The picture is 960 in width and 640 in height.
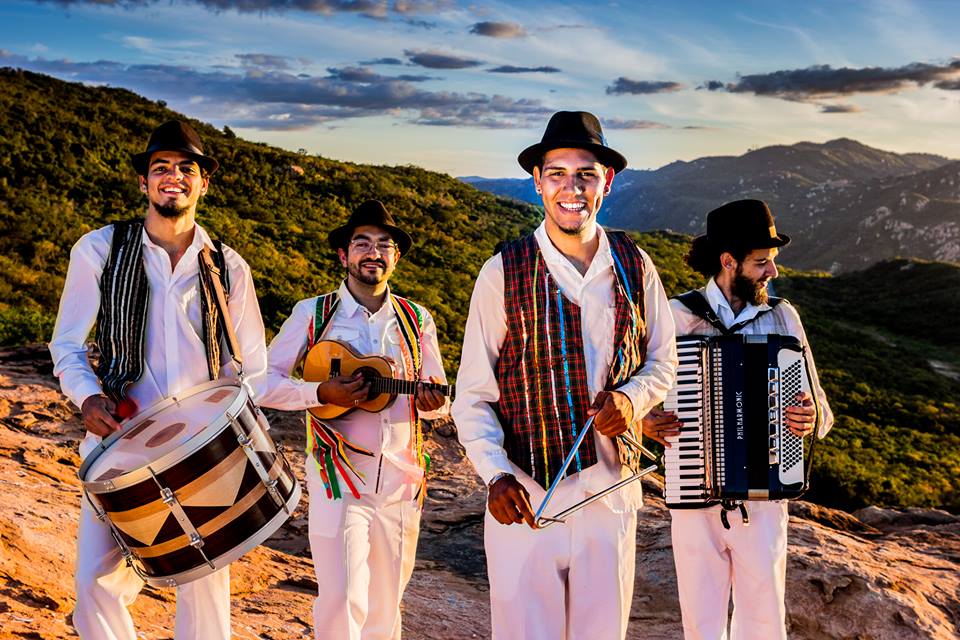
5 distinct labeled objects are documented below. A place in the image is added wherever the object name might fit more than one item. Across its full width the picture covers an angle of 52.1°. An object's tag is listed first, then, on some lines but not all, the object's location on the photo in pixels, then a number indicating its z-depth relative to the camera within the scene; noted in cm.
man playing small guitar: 523
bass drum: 390
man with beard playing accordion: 507
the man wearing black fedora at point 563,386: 375
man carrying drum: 422
